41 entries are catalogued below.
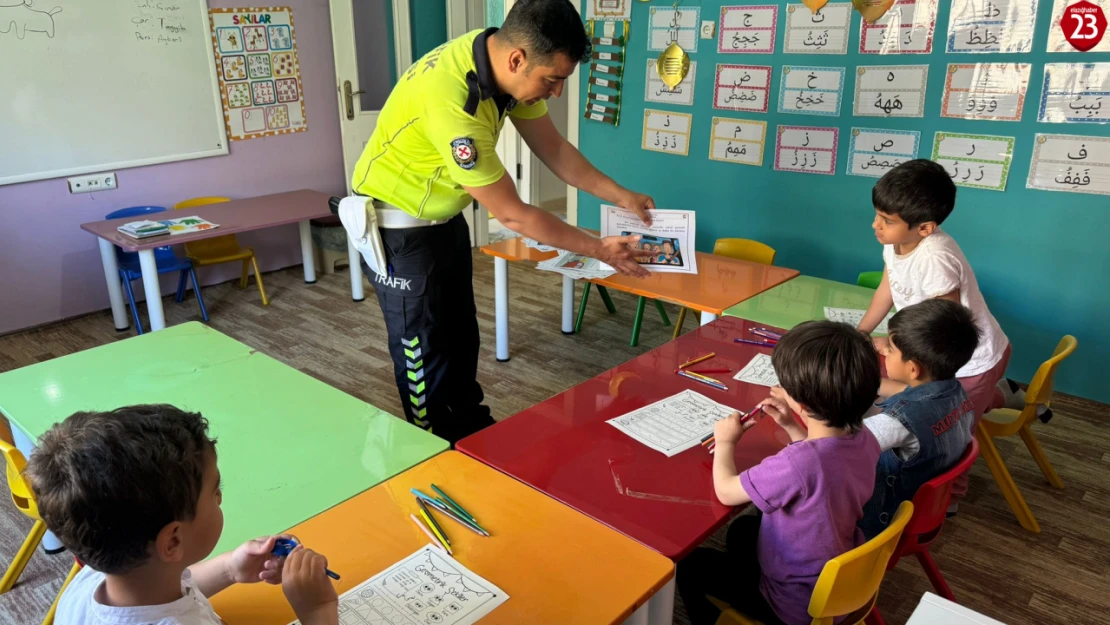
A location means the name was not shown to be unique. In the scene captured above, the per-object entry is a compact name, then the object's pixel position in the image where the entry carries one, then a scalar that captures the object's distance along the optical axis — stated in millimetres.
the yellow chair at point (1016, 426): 2455
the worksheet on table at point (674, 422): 1734
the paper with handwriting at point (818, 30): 3824
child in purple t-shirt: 1427
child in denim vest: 1730
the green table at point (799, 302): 2645
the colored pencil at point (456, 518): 1387
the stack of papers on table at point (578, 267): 3037
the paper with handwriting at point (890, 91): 3668
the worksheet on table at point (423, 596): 1192
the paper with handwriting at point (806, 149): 4023
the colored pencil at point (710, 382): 2045
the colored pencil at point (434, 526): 1352
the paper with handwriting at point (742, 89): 4195
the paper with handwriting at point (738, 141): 4285
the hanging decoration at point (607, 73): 4750
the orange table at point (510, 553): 1210
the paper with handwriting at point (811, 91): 3928
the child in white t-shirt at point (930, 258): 2234
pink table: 3924
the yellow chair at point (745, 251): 3426
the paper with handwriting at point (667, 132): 4586
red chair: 1645
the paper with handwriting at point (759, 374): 2070
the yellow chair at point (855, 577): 1342
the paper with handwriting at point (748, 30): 4086
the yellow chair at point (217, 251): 4582
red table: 1464
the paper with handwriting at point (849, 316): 2627
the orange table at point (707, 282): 2795
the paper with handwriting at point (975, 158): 3510
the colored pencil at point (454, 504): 1425
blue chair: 4273
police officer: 2027
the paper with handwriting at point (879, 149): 3754
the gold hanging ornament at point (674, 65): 4430
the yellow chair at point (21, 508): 1816
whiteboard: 4023
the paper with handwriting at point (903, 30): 3578
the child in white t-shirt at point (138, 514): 902
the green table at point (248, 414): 1526
